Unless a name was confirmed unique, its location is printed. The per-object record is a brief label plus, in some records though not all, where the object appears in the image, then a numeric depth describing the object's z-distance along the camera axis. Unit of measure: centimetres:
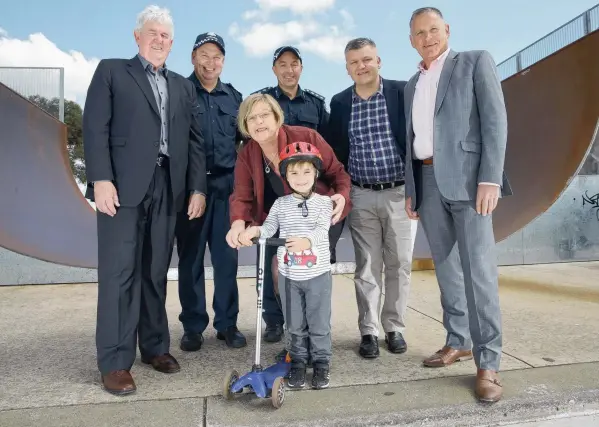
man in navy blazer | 267
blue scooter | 193
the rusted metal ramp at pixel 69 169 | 467
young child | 215
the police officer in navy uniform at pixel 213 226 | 282
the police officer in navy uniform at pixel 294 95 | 301
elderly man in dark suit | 219
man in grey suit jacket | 207
